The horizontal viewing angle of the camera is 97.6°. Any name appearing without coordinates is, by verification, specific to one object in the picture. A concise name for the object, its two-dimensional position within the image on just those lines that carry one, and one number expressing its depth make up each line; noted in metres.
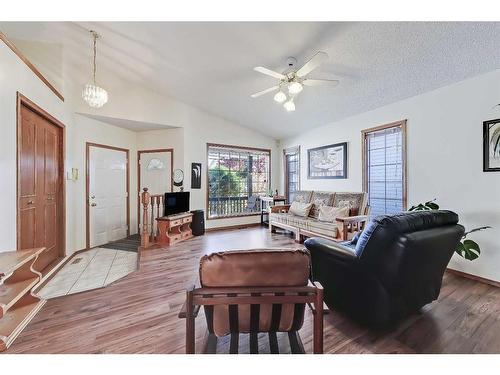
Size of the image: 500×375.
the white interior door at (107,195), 4.16
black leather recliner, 1.49
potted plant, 2.36
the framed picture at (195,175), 5.07
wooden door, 2.48
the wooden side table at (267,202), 5.53
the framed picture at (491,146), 2.47
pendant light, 3.01
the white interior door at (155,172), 4.95
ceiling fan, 2.37
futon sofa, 3.49
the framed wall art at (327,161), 4.46
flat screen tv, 4.34
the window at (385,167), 3.47
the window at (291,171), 5.76
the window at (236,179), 5.51
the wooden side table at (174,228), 4.12
